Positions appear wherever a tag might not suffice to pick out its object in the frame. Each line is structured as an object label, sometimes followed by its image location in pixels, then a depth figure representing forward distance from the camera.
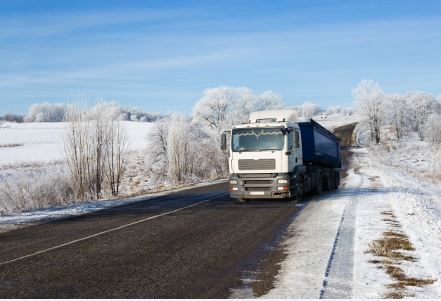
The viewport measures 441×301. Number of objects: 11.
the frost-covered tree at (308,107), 163.74
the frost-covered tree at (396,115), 92.19
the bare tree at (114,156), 24.77
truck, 16.20
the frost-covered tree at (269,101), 79.93
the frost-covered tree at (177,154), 34.34
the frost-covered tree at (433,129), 81.27
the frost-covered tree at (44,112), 141.50
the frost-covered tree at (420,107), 101.34
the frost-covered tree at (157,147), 45.94
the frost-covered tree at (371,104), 84.25
